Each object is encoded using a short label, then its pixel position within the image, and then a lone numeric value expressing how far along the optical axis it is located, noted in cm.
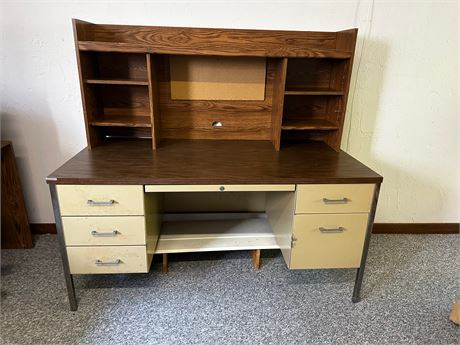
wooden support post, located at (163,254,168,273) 171
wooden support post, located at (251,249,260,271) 173
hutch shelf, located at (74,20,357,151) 151
